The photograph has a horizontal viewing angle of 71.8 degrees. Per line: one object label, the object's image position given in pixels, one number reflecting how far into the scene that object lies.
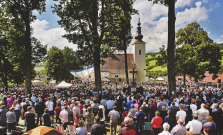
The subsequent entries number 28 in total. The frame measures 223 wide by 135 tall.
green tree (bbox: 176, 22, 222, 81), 29.84
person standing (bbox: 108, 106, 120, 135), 7.55
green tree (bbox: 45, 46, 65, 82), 48.59
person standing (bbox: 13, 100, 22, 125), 9.26
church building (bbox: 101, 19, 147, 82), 54.72
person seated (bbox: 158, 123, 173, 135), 4.80
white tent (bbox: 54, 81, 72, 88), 19.21
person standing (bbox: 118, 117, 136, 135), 5.05
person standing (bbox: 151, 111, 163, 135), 6.41
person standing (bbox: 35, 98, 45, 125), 9.52
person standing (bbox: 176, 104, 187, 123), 7.06
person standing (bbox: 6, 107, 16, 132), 7.55
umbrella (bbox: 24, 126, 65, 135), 4.83
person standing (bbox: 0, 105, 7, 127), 7.50
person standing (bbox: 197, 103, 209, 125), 7.16
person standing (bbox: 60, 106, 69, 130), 7.91
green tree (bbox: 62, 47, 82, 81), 51.72
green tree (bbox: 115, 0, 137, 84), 15.54
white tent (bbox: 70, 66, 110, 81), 26.98
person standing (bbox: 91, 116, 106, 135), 5.55
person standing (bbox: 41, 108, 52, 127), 7.06
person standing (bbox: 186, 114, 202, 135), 5.80
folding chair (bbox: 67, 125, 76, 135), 6.16
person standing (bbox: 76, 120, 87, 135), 5.54
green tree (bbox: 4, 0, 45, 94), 15.85
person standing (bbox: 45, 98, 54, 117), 10.09
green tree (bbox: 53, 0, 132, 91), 15.50
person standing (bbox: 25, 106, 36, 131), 6.90
